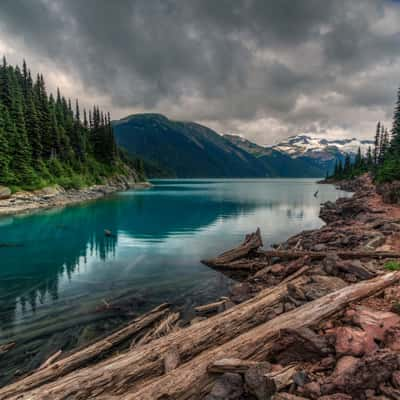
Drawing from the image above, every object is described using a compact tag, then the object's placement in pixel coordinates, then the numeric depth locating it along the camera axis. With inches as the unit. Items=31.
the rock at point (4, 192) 1599.4
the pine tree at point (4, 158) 1728.6
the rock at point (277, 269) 529.5
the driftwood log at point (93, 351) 249.0
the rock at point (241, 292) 446.6
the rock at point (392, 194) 1353.1
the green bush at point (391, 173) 1818.4
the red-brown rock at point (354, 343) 197.0
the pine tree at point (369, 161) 4534.9
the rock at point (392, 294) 268.3
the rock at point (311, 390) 170.7
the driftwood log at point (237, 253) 677.9
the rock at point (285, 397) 165.0
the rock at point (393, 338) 190.1
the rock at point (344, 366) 172.9
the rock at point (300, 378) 184.7
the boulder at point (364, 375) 162.6
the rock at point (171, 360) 219.4
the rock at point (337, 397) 156.7
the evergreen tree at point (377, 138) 4212.1
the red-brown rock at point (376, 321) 210.1
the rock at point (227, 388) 186.2
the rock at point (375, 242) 552.3
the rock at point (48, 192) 1945.1
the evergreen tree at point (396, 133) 2625.5
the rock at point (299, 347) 207.1
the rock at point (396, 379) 157.2
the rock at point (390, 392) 151.6
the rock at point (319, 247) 637.3
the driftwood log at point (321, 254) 476.7
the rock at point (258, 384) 181.2
